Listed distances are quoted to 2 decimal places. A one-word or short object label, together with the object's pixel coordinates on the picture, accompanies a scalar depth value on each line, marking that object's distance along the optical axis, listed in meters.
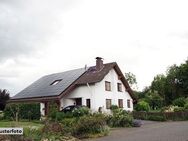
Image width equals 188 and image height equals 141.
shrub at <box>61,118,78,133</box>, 11.05
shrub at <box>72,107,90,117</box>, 16.70
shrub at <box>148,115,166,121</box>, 19.70
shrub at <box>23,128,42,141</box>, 8.87
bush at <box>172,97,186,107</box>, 24.25
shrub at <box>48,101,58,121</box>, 18.15
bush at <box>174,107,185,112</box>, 20.39
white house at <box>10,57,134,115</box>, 20.64
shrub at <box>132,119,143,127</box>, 15.35
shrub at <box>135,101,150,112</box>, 24.71
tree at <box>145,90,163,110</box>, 28.86
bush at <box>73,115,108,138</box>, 11.26
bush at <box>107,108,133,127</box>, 15.48
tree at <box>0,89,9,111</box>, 27.78
